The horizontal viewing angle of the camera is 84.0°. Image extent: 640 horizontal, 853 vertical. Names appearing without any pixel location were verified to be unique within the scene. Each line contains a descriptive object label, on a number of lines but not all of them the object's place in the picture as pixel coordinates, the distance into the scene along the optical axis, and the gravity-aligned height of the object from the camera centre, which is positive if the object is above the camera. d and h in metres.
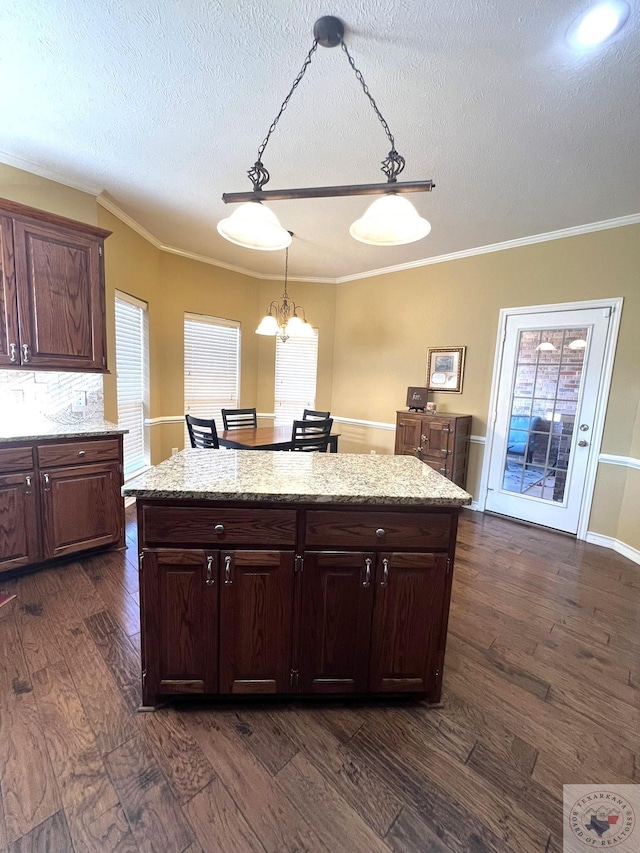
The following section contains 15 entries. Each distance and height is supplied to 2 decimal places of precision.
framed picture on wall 4.12 +0.17
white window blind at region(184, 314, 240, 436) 4.66 +0.09
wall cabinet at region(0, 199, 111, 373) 2.37 +0.50
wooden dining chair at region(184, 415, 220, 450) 3.10 -0.57
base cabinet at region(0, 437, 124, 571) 2.33 -0.95
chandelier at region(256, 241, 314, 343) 3.66 +0.50
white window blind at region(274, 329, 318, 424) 5.36 -0.02
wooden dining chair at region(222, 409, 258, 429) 4.30 -0.59
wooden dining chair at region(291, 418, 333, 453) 3.27 -0.55
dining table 3.17 -0.62
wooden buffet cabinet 3.79 -0.64
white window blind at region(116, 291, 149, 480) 3.62 -0.09
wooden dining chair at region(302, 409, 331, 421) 4.56 -0.49
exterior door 3.29 -0.25
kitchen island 1.39 -0.84
